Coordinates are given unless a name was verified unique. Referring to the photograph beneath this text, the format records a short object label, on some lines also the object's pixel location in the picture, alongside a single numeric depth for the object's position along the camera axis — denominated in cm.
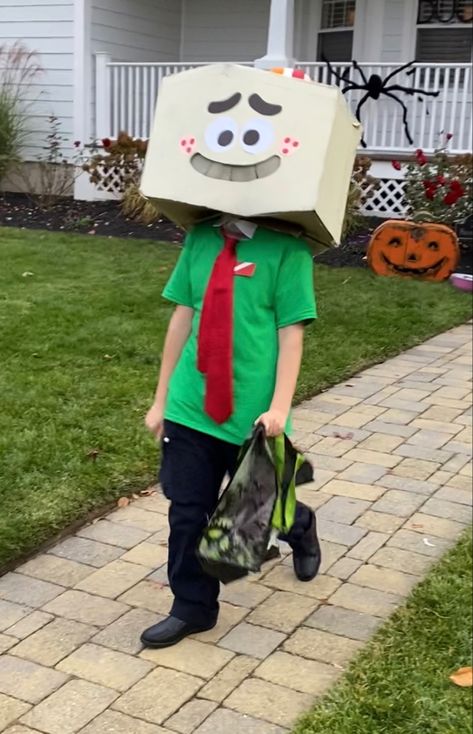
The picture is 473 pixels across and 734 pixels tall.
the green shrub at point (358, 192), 1034
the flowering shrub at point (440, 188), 946
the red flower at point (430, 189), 956
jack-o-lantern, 861
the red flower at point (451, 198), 929
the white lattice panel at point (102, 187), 1227
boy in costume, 233
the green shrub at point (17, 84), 1293
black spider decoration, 1143
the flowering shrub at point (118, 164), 1179
